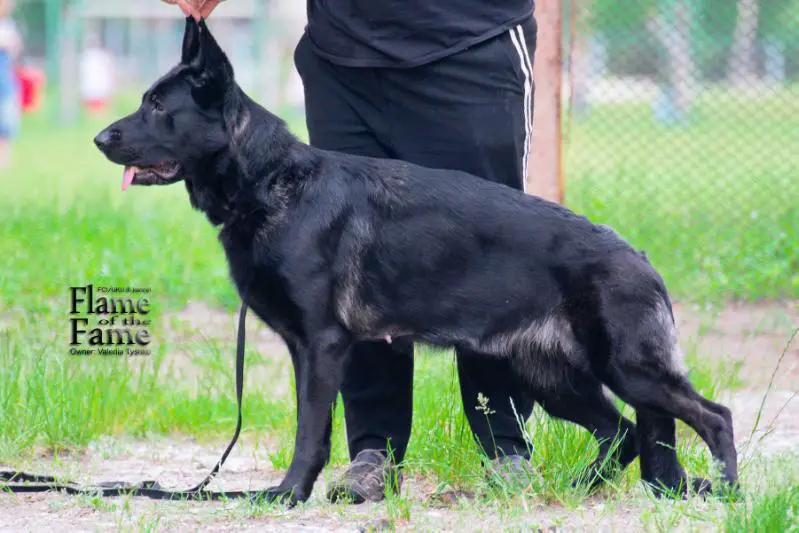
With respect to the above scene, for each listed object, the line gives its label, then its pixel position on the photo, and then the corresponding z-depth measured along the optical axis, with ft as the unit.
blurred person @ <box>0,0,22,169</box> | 91.56
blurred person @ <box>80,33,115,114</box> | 162.81
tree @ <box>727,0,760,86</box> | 55.77
